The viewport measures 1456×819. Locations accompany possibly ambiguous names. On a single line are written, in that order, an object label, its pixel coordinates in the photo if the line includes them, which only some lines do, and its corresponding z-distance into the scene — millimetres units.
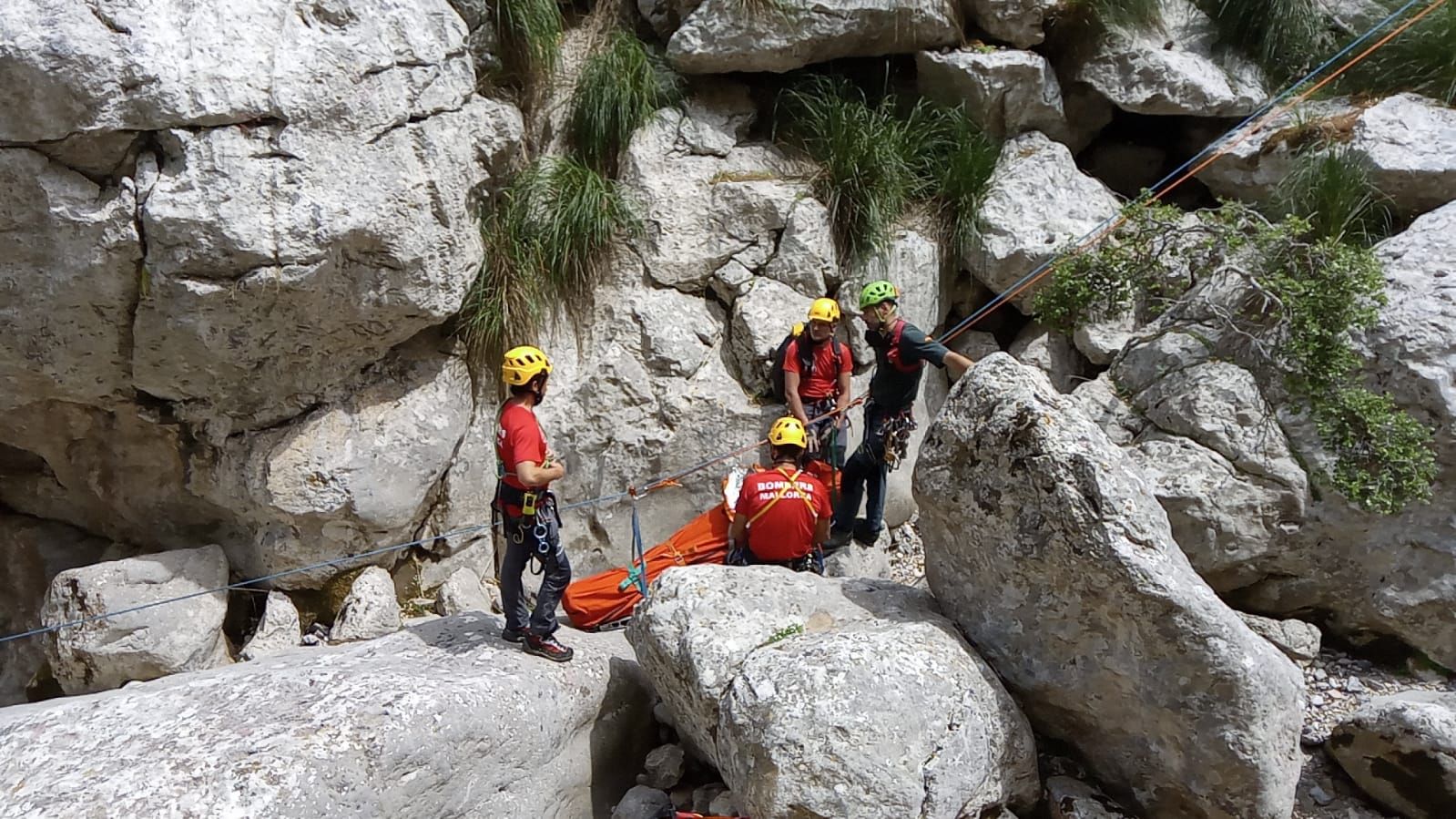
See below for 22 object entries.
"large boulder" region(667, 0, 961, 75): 8195
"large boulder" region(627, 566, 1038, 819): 3906
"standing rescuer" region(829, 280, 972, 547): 6473
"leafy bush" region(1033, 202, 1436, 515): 5590
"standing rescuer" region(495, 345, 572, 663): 4879
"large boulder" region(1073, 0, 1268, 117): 8383
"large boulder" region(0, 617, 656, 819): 3928
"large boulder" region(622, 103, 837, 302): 8016
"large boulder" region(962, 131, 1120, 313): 7996
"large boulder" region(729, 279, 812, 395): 7816
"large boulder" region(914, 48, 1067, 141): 8477
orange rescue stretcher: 6191
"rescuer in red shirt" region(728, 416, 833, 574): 5934
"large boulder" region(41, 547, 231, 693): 6258
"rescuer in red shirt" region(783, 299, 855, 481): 7324
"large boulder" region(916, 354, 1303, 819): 4070
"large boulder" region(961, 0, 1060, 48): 8531
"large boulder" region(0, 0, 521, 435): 5594
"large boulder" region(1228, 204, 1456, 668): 5582
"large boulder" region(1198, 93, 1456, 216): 7152
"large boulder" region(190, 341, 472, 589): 6773
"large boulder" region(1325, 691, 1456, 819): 4363
